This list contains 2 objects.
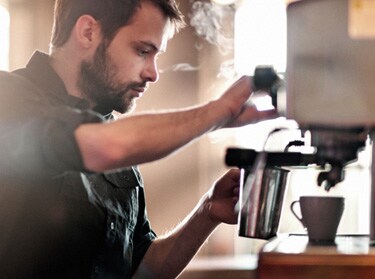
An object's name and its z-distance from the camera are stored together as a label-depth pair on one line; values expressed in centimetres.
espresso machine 137
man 135
